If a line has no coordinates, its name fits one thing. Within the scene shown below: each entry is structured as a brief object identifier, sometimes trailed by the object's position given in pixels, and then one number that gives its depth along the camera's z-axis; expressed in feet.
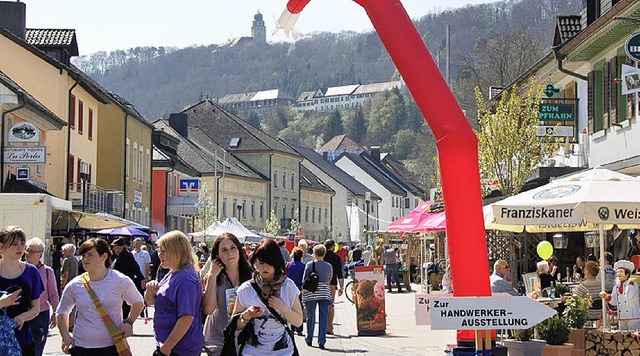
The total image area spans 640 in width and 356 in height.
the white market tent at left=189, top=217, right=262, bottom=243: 153.53
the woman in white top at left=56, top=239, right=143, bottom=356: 27.91
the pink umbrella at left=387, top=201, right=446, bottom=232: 104.83
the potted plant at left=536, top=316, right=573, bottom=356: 43.22
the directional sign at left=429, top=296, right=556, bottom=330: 27.66
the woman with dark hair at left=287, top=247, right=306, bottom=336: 66.90
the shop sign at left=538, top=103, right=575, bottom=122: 97.09
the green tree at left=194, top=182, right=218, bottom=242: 221.66
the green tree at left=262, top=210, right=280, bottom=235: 290.76
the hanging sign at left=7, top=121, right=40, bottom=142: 110.83
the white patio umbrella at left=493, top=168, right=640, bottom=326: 47.39
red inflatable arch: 31.09
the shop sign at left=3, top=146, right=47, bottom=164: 109.70
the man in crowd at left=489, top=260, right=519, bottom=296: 53.98
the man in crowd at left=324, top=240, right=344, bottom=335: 70.33
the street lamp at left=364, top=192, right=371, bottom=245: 364.99
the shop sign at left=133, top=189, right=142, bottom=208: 182.09
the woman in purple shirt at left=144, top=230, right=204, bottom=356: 26.43
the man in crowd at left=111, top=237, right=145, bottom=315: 59.67
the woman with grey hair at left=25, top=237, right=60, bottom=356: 33.04
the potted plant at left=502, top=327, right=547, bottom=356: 41.96
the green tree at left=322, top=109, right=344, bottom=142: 649.61
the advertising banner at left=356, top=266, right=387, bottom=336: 71.10
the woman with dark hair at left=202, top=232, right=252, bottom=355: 28.19
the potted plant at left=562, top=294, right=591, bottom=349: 46.09
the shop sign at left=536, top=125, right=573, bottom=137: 96.22
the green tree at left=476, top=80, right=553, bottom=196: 97.14
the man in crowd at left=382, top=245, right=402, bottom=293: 136.05
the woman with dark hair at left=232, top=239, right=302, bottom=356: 25.96
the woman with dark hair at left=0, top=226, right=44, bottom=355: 30.83
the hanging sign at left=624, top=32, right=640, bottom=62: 58.44
